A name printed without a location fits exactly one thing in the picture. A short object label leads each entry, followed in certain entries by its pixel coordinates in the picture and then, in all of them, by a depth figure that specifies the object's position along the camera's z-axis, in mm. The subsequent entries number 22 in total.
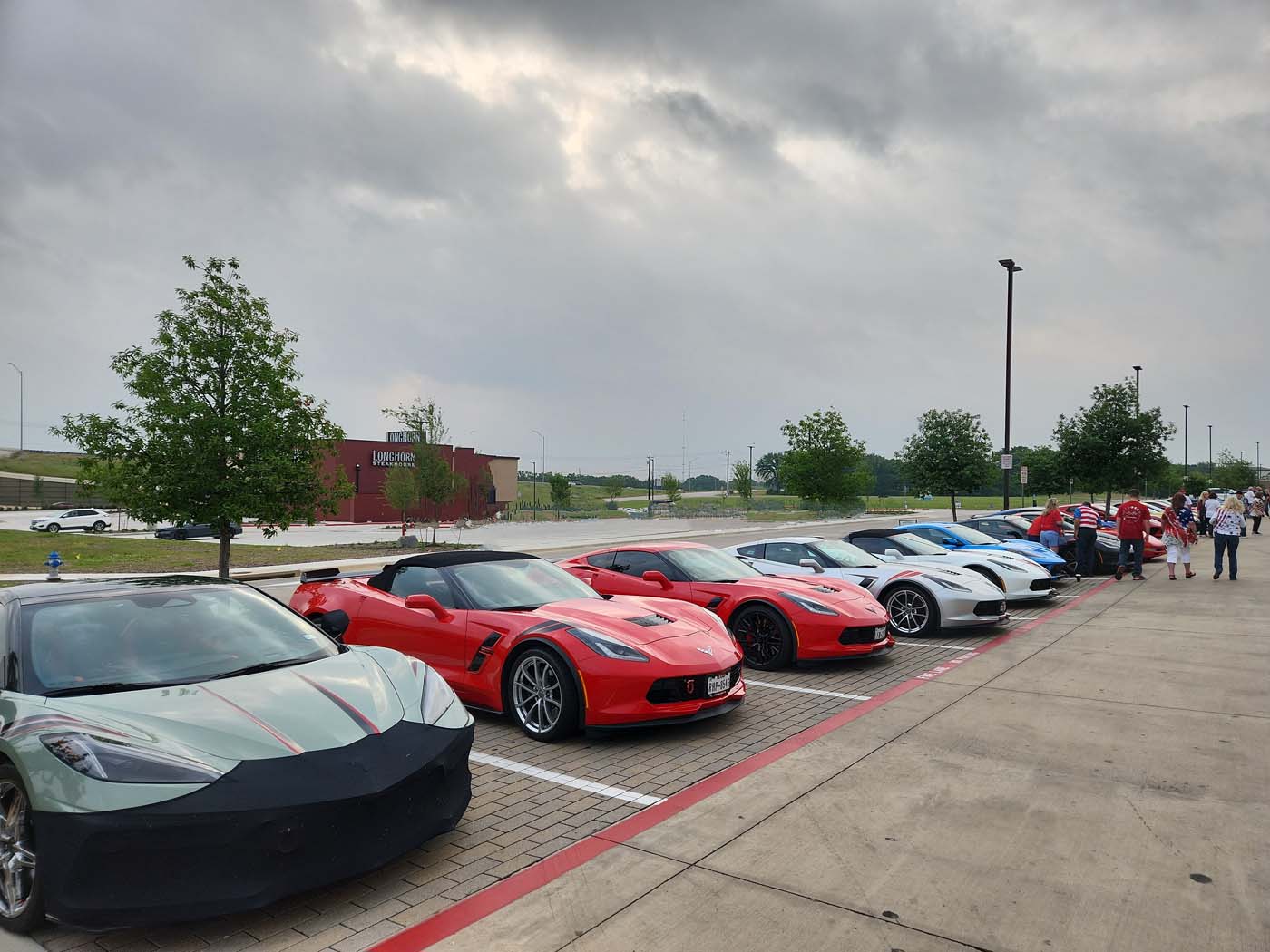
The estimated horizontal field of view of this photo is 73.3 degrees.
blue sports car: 13984
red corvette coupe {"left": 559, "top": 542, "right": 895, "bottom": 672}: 8125
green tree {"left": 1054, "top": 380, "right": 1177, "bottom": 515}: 28656
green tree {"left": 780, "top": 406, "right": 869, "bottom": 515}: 48844
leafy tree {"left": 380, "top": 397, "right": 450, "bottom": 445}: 36844
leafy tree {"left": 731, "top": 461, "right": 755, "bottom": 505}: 86562
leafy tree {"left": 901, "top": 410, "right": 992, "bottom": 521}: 28625
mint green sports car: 3072
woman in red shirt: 16484
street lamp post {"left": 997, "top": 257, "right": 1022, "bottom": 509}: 24906
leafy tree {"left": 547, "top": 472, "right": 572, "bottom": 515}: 77438
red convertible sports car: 5652
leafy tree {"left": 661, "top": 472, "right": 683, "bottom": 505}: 94312
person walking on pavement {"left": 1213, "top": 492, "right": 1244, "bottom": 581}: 15891
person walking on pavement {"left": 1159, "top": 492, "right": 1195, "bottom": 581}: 16391
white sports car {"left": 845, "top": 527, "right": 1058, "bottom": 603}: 12164
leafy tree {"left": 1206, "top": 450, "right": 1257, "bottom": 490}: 80125
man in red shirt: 15930
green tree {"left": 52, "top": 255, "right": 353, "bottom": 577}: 13875
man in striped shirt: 16688
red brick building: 58219
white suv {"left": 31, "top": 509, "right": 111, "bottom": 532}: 46125
